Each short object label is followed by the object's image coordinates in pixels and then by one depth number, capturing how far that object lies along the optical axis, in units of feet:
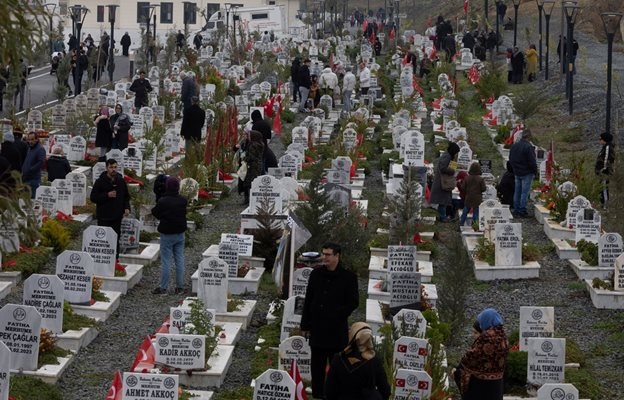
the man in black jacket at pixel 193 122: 101.04
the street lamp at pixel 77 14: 158.07
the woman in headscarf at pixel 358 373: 41.16
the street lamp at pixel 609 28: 100.94
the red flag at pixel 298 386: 46.03
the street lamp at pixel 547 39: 163.94
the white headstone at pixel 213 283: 60.90
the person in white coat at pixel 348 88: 135.95
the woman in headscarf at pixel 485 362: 44.06
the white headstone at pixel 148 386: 44.80
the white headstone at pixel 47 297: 54.39
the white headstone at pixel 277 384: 45.83
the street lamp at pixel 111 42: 163.63
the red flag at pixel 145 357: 51.44
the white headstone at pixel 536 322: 54.34
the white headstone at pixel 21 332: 50.24
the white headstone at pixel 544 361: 51.55
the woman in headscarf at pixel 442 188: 83.76
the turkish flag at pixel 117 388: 45.21
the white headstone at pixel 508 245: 70.28
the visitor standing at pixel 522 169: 84.94
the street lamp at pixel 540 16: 171.89
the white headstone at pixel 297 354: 51.06
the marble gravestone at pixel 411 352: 49.85
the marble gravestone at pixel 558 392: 46.32
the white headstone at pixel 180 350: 51.88
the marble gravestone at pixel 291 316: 54.34
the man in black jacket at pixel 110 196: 68.80
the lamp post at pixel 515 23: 186.39
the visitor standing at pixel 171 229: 64.80
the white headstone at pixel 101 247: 65.00
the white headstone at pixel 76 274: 59.57
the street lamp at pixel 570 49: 132.16
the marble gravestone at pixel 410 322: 52.34
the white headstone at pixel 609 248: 68.69
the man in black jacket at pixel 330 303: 47.85
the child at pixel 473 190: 81.00
